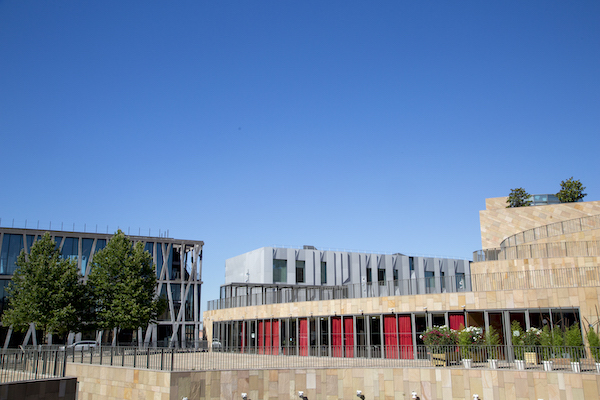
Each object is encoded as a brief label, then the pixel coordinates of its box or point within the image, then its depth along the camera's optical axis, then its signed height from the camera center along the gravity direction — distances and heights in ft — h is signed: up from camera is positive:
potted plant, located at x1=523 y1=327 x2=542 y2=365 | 81.87 -2.69
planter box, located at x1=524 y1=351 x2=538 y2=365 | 81.41 -4.52
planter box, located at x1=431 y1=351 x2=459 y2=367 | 86.58 -5.02
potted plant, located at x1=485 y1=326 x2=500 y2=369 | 85.51 -2.82
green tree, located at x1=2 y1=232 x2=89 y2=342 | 149.79 +9.24
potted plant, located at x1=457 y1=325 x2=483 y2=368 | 86.12 -2.09
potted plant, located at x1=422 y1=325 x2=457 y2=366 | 87.20 -2.63
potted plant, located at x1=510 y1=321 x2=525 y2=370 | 78.79 -2.45
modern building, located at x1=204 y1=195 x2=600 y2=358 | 93.09 +5.02
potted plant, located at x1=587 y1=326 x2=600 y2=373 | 75.97 -2.60
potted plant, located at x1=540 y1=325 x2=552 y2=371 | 80.53 -2.62
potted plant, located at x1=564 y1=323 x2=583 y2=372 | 77.16 -2.37
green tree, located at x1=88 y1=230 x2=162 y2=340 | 158.81 +11.61
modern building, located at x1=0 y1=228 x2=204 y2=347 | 208.33 +24.77
